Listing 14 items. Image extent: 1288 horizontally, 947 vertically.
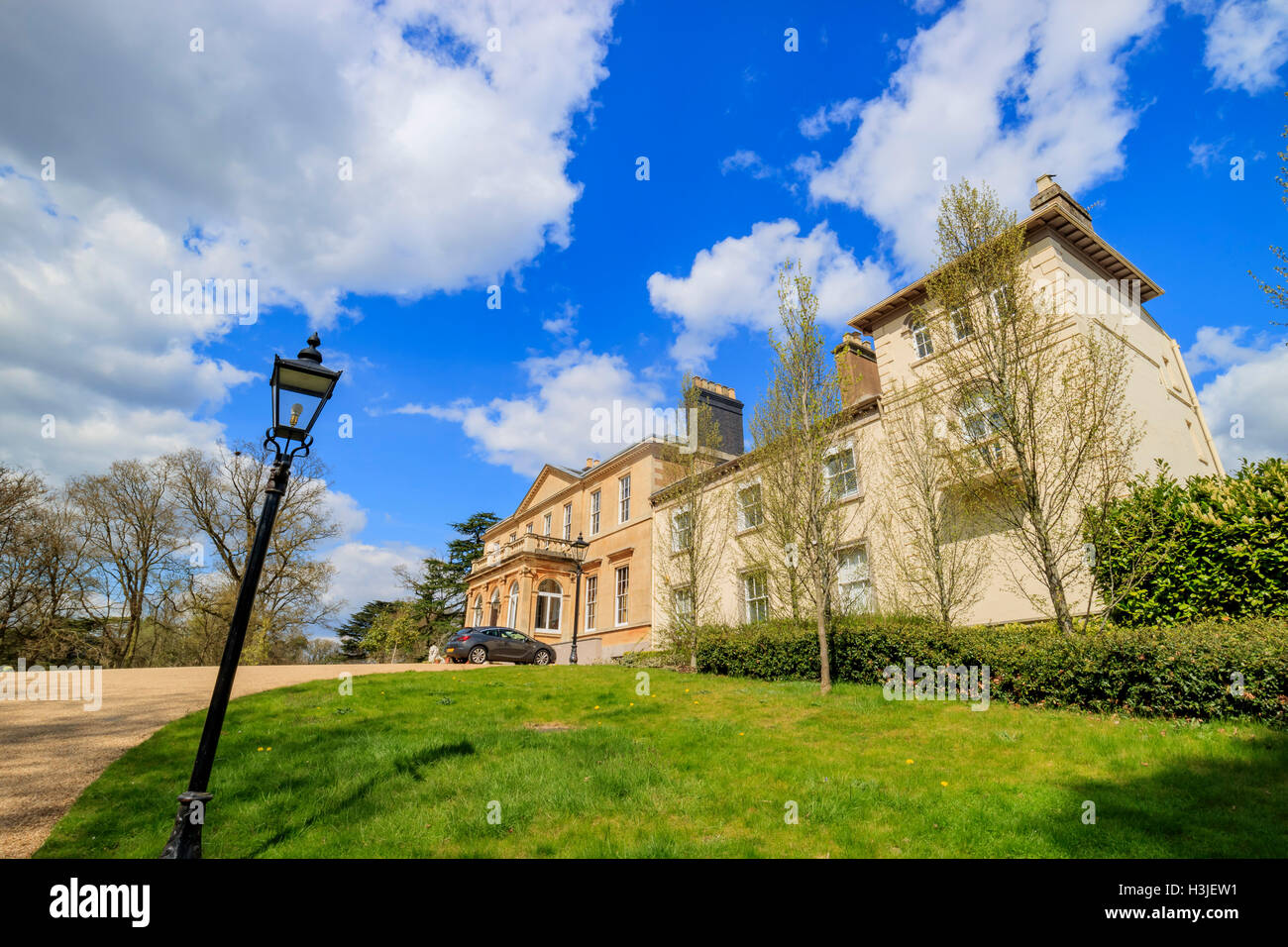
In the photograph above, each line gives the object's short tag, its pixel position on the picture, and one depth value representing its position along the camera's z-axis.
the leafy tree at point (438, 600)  46.22
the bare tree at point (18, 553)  25.72
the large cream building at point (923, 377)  15.45
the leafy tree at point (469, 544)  48.97
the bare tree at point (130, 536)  33.19
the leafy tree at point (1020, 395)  12.58
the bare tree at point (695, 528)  20.03
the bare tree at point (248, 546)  34.97
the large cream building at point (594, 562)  28.06
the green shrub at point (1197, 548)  10.07
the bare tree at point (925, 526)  15.66
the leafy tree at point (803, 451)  14.09
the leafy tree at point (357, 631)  52.47
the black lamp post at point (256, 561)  4.72
